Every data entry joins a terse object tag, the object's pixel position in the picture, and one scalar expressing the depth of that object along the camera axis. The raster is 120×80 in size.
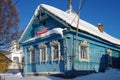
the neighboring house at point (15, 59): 39.04
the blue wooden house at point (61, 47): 16.45
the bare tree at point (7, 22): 14.68
